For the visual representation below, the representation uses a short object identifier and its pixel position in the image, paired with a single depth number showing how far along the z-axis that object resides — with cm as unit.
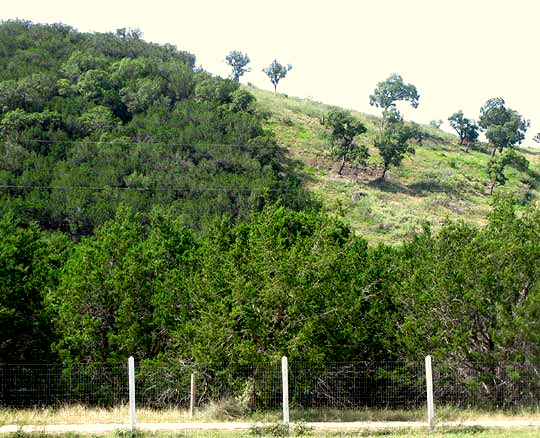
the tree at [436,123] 11015
